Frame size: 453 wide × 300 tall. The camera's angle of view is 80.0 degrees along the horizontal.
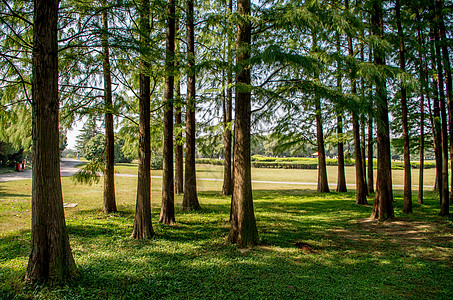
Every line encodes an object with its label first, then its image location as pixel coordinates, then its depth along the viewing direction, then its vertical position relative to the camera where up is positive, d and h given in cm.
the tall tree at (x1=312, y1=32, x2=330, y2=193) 1658 -41
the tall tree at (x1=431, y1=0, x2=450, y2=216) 902 +91
